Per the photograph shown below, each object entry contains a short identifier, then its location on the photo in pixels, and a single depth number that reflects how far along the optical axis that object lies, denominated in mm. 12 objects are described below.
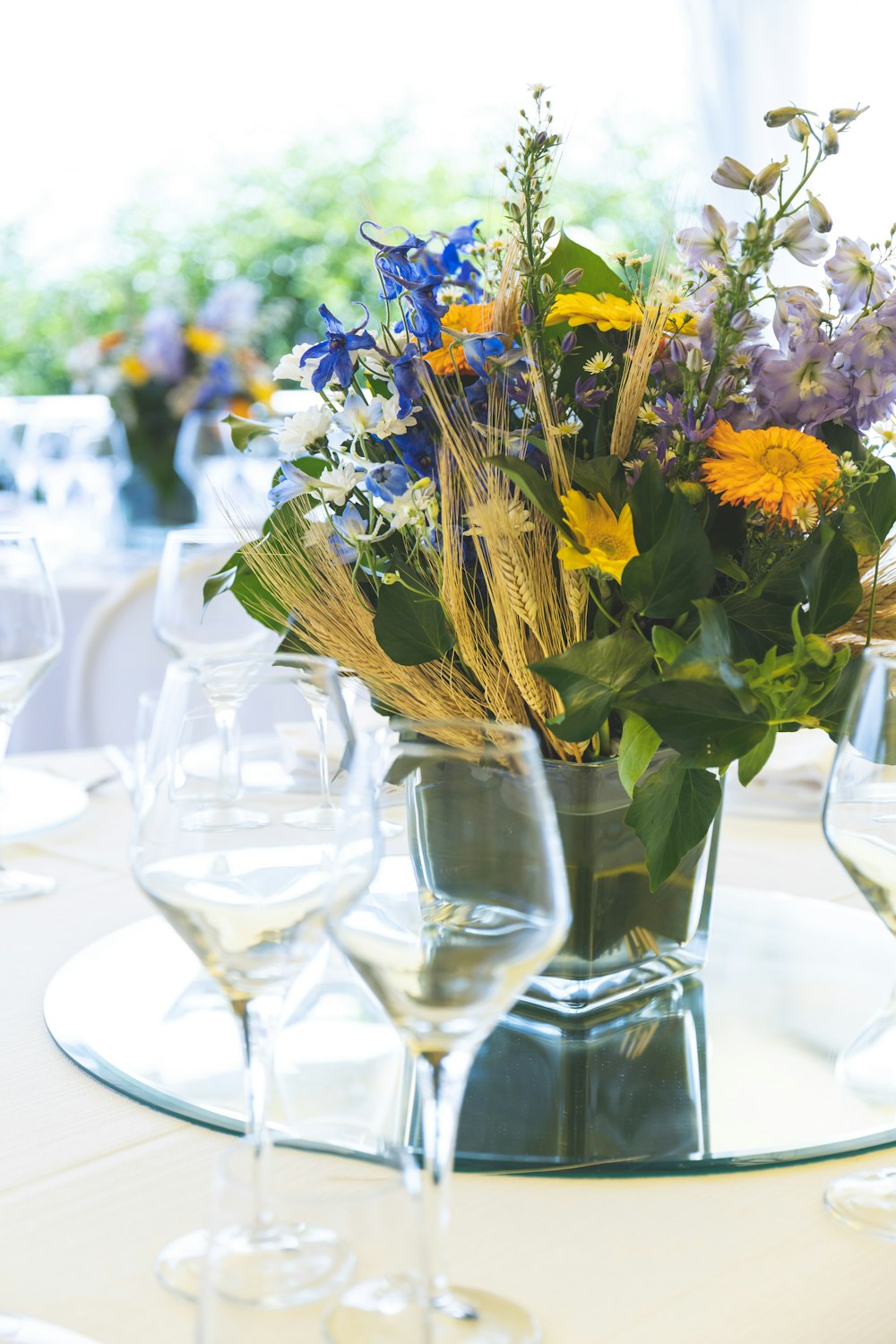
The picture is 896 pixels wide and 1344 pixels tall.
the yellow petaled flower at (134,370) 2883
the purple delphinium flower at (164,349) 2869
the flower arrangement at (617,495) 635
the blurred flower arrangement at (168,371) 2879
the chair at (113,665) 1975
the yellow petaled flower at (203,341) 2916
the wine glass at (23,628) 966
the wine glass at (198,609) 1084
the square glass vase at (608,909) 707
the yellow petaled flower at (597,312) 672
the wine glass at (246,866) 503
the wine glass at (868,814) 554
